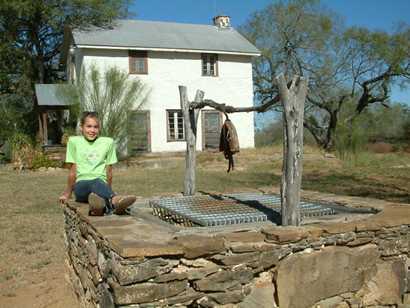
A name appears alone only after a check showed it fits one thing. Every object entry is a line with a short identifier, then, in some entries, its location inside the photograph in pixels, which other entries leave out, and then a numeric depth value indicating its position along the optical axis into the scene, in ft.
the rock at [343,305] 12.58
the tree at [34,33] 73.41
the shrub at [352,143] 55.72
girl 15.69
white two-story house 63.05
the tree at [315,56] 86.63
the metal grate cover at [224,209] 13.55
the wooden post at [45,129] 62.03
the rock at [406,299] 13.80
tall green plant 57.06
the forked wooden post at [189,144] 19.69
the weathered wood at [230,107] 13.84
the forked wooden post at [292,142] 12.69
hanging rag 18.12
